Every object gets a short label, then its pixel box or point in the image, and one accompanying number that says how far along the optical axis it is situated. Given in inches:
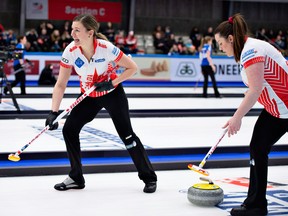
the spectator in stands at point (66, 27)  922.2
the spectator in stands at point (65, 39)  867.4
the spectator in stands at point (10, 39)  821.4
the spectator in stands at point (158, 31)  995.0
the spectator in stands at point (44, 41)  831.7
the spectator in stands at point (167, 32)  995.4
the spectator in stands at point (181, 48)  925.8
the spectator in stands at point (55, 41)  839.7
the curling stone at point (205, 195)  182.7
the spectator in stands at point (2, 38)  785.9
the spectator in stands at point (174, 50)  917.2
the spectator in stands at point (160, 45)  940.6
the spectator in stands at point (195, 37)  1018.1
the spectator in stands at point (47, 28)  900.0
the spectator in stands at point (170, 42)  950.8
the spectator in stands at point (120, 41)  889.6
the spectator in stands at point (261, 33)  1045.2
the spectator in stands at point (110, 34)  916.6
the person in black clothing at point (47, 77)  722.2
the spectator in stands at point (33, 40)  813.9
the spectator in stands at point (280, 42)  1036.5
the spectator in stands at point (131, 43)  884.2
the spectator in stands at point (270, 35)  1093.1
